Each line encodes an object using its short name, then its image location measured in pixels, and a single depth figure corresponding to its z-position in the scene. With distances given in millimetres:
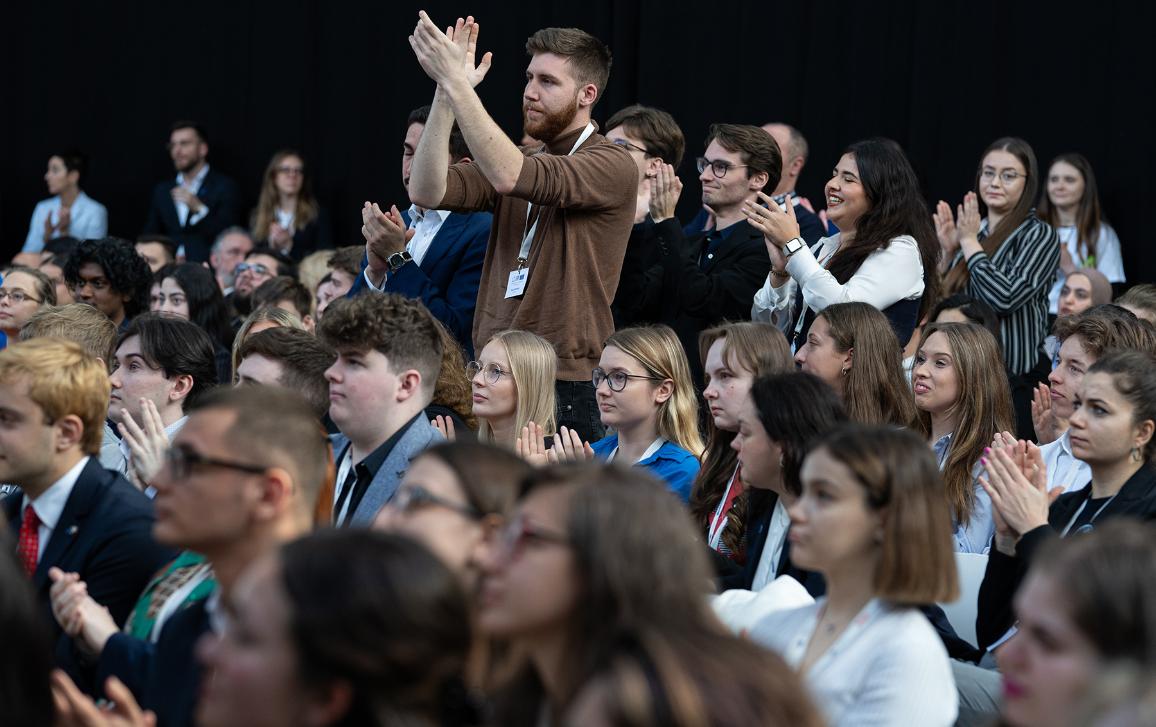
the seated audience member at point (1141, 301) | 9835
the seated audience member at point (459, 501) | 4331
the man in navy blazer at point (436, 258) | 9256
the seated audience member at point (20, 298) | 11572
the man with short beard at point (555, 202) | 7778
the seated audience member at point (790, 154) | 12547
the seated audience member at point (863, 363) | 8030
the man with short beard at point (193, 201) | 17903
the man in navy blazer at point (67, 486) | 5885
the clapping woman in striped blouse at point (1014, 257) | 10658
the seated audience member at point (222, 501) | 4685
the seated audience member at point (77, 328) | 9286
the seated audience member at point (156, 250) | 15137
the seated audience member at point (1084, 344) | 8182
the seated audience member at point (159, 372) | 8235
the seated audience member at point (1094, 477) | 6285
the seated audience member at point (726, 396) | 7054
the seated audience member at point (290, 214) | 17339
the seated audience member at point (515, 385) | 8060
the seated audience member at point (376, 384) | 6601
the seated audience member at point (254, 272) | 13553
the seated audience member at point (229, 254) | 16120
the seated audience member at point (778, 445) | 6015
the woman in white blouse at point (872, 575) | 4457
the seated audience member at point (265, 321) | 9089
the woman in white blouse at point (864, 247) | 8692
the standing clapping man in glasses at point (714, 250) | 9439
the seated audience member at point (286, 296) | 11983
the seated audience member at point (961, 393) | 7839
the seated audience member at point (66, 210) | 18695
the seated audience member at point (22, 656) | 3661
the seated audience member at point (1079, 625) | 3440
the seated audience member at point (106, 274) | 11686
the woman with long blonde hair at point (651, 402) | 7961
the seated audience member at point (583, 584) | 3510
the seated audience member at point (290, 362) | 7816
